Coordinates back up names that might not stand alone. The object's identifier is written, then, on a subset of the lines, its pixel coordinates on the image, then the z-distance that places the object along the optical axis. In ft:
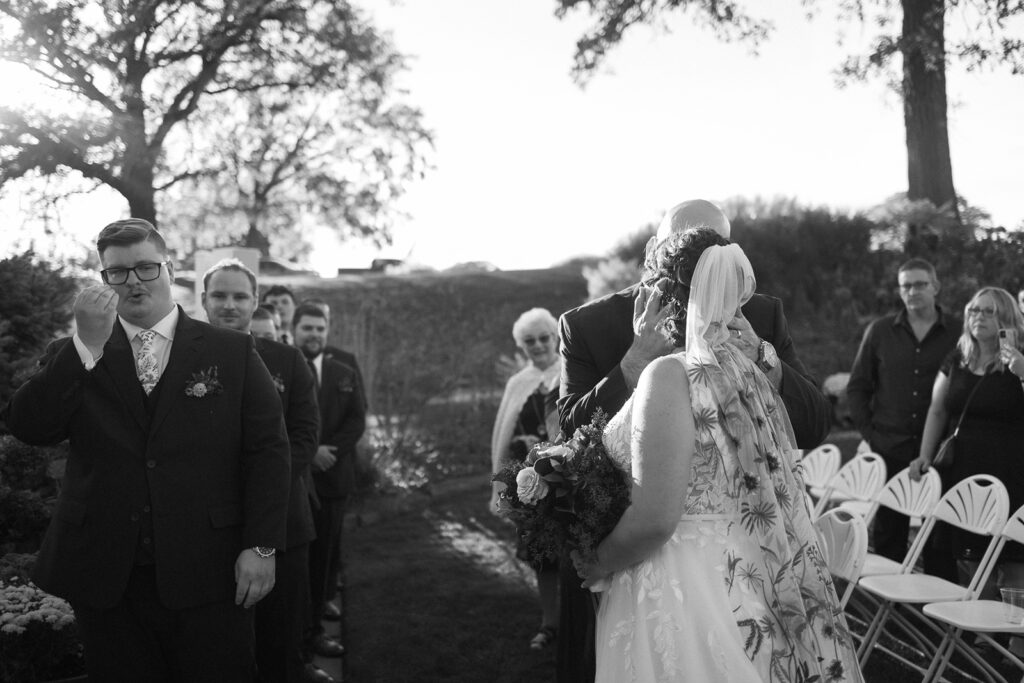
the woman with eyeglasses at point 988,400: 17.80
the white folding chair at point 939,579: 15.01
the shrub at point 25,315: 16.48
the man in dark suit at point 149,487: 10.56
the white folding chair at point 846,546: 14.32
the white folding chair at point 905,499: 16.97
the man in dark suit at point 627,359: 10.19
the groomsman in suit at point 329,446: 20.15
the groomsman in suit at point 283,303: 21.65
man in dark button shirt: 21.01
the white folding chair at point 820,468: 21.53
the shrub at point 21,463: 15.17
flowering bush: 13.02
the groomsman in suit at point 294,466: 15.40
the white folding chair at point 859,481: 18.85
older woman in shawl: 19.07
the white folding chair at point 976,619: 13.28
